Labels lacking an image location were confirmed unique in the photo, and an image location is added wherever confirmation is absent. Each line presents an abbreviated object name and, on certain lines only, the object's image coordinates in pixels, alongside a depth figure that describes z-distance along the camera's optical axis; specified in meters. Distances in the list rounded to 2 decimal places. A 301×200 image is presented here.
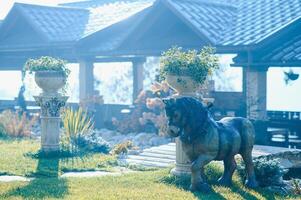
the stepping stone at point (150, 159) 12.46
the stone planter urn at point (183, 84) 9.63
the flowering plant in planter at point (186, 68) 9.62
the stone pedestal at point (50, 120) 13.16
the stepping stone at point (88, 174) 10.76
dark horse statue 8.48
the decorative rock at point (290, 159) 11.52
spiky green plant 14.88
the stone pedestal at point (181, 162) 9.72
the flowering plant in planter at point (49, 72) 12.98
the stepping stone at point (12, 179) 10.01
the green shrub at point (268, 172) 9.62
